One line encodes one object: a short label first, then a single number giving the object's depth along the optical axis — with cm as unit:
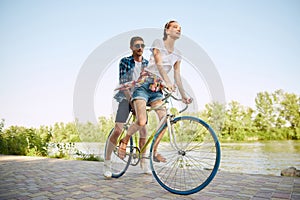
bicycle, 211
